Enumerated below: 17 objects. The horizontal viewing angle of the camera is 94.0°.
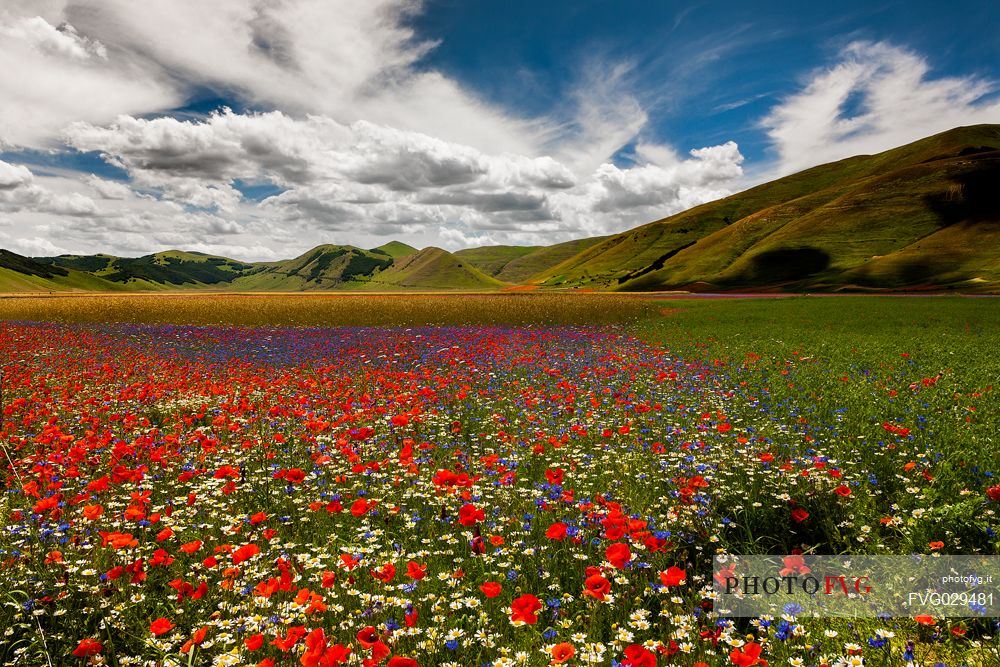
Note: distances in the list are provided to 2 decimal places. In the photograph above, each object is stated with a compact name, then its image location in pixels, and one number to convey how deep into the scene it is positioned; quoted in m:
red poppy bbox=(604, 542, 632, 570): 2.93
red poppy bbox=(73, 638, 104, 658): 2.72
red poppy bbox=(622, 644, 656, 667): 2.21
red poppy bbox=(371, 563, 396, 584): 2.98
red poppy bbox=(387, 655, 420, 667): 2.18
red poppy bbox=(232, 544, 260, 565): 2.96
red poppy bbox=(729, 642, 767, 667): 2.28
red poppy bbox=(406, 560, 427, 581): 2.93
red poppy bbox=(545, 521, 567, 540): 3.20
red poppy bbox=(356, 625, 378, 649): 2.39
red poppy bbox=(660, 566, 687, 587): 2.80
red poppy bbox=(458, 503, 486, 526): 3.32
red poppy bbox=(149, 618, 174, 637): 2.58
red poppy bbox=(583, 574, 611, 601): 2.73
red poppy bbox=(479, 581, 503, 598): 2.66
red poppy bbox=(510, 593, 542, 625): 2.45
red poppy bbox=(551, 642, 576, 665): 2.28
